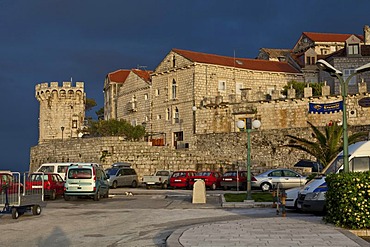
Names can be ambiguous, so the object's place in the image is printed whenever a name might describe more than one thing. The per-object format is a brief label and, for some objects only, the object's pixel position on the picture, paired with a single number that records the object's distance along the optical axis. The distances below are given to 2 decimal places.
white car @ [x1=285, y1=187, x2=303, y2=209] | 19.17
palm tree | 29.11
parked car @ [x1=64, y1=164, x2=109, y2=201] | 25.50
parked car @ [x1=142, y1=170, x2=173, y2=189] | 37.62
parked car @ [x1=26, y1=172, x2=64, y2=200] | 26.57
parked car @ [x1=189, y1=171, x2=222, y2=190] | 36.31
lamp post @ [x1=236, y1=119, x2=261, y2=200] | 23.10
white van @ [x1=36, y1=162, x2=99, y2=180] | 33.44
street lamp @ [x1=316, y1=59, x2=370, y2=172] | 14.48
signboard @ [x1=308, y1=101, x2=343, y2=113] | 44.00
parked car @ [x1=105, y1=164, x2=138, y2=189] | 37.74
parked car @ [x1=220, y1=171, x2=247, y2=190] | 34.59
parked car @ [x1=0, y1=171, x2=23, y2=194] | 17.02
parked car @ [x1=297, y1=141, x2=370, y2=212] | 16.28
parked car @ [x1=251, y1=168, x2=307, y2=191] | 30.02
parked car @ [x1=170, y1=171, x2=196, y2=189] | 36.81
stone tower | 73.75
